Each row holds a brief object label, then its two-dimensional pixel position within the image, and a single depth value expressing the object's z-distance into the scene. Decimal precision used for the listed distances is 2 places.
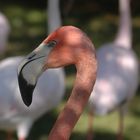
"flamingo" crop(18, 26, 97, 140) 5.06
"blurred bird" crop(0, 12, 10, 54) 12.57
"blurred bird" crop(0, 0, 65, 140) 8.79
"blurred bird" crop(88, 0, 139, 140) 9.47
